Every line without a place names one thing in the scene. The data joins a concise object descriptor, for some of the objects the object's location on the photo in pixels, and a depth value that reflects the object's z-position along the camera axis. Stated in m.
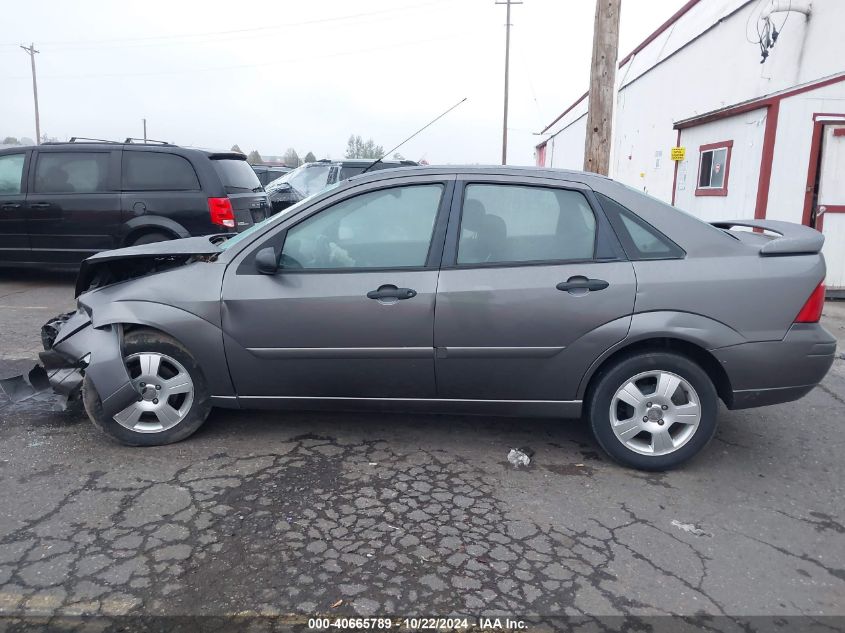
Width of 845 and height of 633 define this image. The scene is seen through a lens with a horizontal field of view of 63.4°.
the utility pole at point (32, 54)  48.75
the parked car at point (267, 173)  20.23
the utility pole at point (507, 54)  39.42
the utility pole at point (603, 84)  8.53
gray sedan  3.75
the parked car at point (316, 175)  14.22
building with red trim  9.23
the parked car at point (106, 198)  8.41
